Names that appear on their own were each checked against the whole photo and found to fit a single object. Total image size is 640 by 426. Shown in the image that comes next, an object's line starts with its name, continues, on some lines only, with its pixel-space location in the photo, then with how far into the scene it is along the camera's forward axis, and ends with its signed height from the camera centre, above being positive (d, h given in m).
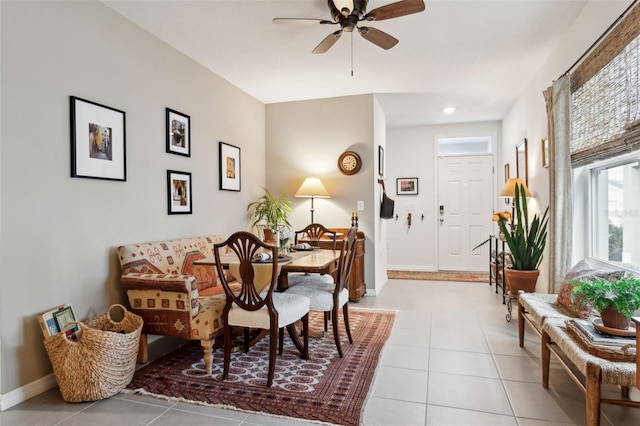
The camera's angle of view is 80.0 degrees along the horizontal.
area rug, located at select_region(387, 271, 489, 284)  5.86 -1.02
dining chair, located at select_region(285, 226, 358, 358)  2.77 -0.59
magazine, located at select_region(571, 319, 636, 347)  1.75 -0.59
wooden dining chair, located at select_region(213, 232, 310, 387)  2.33 -0.57
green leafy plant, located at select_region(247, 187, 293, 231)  4.72 +0.03
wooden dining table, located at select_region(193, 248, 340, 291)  2.59 -0.35
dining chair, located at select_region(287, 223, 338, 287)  3.25 -0.31
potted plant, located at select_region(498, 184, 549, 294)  3.45 -0.39
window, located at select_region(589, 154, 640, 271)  2.39 +0.00
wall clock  4.78 +0.64
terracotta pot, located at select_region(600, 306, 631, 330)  1.81 -0.51
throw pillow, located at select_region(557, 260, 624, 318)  2.16 -0.47
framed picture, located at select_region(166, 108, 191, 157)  3.35 +0.73
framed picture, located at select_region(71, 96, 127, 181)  2.49 +0.51
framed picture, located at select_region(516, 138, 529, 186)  4.50 +0.64
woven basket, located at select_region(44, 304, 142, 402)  2.12 -0.83
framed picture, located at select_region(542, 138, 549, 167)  3.63 +0.57
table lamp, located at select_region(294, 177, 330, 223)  4.61 +0.29
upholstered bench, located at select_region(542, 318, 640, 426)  1.60 -0.69
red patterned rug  2.09 -1.06
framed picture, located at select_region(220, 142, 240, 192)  4.15 +0.52
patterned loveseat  2.49 -0.60
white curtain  2.92 +0.18
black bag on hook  5.21 +0.07
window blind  2.11 +0.74
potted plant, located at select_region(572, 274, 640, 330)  1.78 -0.41
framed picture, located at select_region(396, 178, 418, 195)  6.79 +0.48
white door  6.53 +0.04
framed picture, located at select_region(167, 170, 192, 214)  3.35 +0.20
